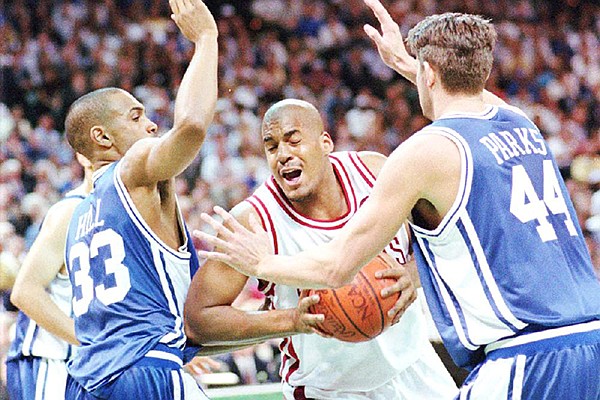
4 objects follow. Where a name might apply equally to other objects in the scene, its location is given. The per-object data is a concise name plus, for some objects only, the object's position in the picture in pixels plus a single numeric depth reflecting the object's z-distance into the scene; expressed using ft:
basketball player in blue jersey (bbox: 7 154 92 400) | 36.06
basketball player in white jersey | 30.12
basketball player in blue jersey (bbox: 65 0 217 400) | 27.96
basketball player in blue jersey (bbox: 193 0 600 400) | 23.82
